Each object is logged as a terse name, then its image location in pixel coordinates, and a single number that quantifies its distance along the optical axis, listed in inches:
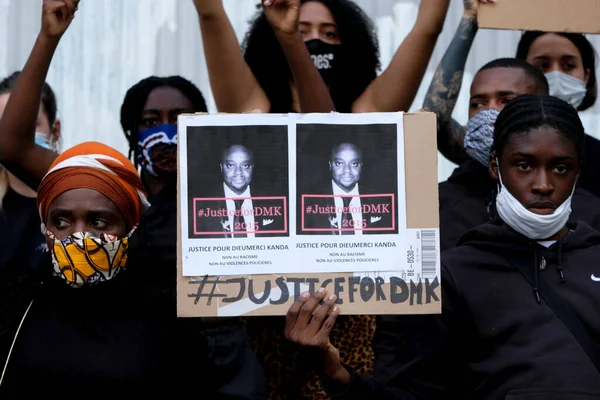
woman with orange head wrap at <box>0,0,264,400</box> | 128.7
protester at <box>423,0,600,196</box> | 179.6
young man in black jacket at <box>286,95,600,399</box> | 118.5
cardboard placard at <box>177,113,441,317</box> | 118.6
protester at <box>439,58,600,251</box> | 159.0
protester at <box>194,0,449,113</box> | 158.6
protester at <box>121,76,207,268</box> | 166.7
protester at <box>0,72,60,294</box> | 173.6
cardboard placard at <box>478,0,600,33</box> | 157.3
